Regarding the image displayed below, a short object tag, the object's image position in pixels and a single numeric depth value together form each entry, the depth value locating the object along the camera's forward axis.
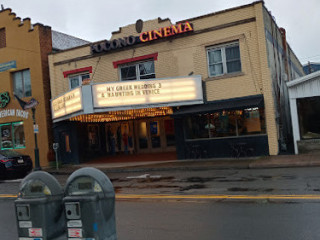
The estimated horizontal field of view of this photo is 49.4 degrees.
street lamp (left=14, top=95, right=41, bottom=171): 18.53
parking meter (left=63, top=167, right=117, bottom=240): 3.38
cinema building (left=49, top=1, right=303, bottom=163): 16.52
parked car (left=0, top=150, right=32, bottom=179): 16.83
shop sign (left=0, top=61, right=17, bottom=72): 22.94
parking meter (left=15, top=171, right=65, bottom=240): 3.52
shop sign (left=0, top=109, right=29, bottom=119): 22.66
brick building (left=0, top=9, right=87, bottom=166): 22.06
